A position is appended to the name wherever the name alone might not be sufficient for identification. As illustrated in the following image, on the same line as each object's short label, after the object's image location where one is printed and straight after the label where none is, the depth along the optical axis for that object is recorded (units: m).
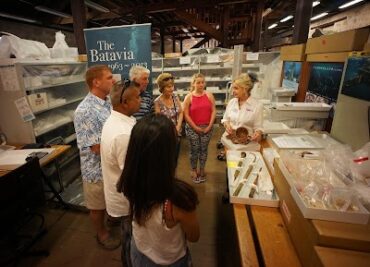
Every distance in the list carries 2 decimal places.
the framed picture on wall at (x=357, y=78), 1.39
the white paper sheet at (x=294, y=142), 1.55
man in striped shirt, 2.41
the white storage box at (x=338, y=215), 0.87
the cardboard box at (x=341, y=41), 1.61
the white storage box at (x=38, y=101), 2.80
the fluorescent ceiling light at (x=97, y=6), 4.36
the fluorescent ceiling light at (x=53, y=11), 4.53
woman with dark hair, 0.89
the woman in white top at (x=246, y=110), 2.25
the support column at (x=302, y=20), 3.07
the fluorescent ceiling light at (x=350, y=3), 5.69
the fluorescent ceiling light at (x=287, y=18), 7.57
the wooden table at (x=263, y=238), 1.01
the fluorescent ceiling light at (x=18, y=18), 4.89
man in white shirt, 1.34
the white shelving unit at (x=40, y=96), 2.62
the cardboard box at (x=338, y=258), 0.77
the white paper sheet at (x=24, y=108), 2.66
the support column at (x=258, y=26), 5.87
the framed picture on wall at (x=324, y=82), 2.06
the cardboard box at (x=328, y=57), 1.78
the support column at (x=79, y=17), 3.79
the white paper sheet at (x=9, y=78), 2.57
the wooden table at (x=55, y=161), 2.04
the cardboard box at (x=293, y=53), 2.65
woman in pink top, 2.86
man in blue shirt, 1.77
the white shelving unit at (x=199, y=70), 5.67
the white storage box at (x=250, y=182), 1.38
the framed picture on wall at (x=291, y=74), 2.92
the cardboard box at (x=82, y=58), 3.92
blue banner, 2.80
